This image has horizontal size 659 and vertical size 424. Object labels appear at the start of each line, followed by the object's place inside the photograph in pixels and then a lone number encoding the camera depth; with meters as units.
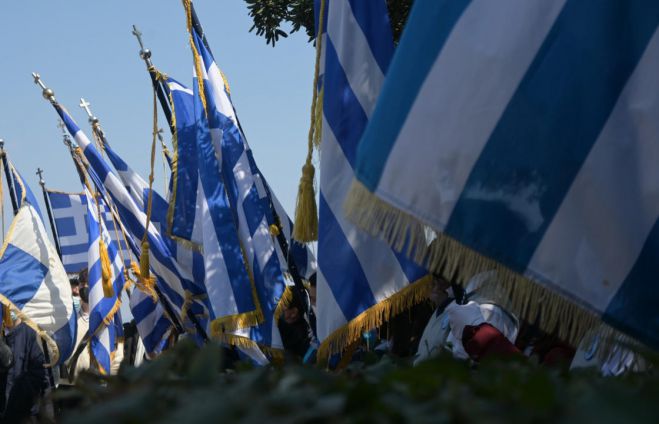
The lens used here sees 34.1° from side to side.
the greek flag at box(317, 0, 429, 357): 5.41
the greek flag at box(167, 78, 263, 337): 8.23
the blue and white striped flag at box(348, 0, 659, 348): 3.22
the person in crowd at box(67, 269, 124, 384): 12.02
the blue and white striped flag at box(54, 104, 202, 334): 10.84
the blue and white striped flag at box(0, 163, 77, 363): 10.98
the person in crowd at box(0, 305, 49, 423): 10.42
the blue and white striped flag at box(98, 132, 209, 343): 10.18
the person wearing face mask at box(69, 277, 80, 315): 13.02
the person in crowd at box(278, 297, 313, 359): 8.19
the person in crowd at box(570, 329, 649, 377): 3.18
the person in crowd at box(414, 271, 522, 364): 4.64
